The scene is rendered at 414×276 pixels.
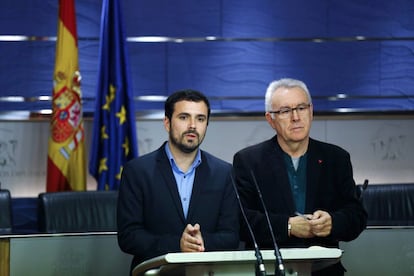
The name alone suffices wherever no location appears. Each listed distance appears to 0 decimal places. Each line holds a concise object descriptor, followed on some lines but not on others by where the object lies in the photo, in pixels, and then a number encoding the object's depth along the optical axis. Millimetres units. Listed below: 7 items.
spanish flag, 10865
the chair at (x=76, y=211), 8219
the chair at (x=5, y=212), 8160
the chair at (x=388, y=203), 8908
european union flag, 10924
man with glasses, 6427
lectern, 4704
